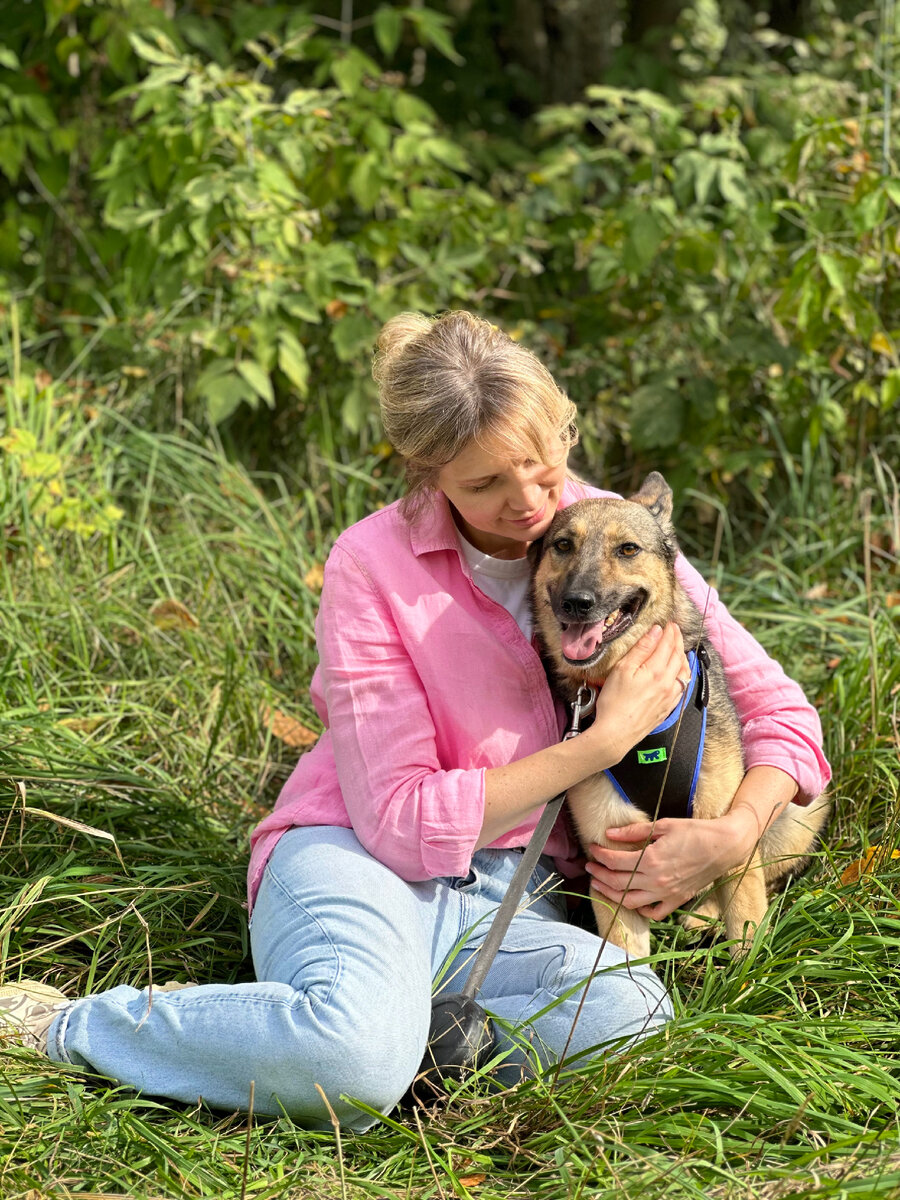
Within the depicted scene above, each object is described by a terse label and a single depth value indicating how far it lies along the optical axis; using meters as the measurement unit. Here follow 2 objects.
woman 2.25
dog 2.54
